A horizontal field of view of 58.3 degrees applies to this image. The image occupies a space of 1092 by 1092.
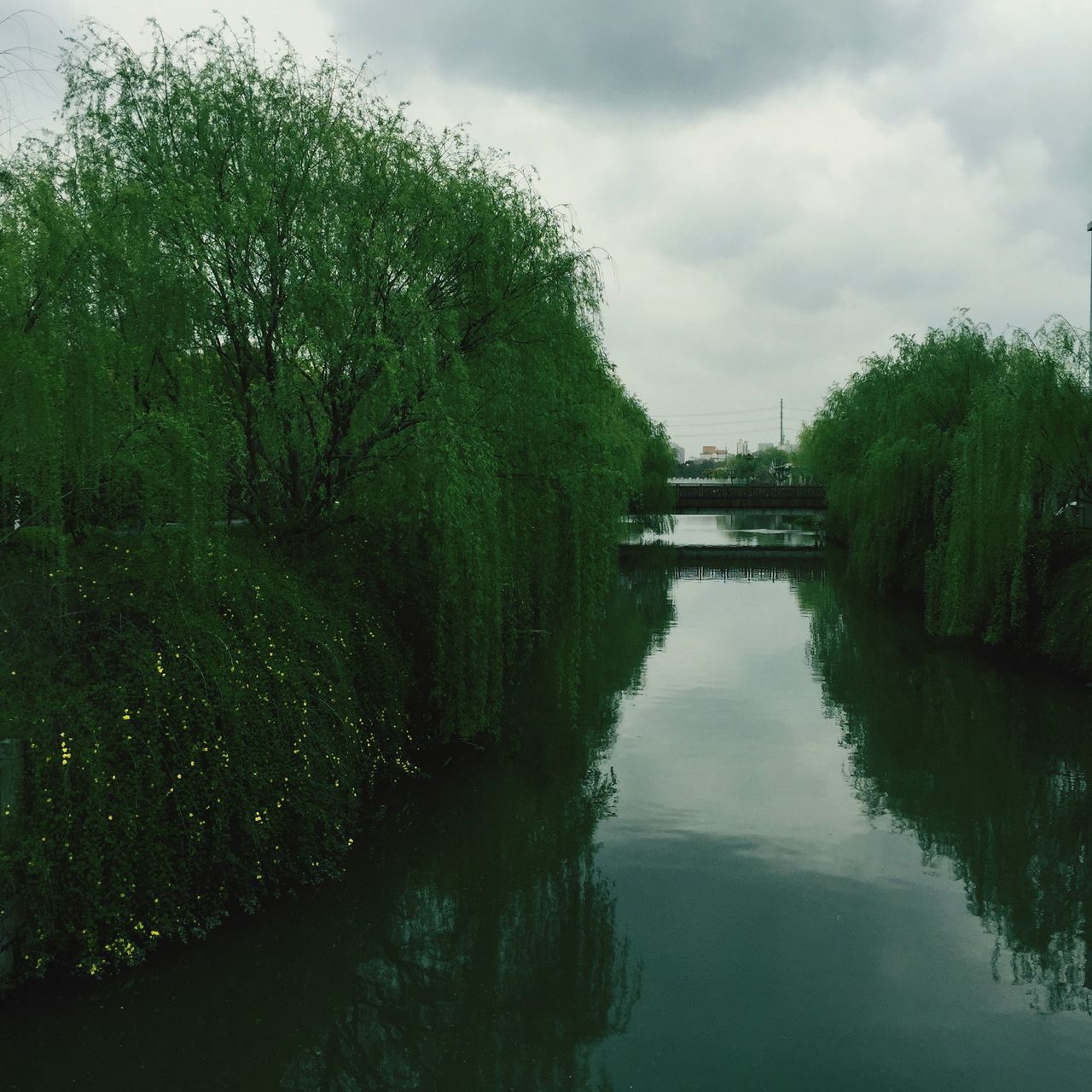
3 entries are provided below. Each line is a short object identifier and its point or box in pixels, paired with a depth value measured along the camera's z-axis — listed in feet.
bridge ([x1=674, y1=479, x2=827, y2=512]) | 140.46
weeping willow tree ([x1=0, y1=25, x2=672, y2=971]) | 18.66
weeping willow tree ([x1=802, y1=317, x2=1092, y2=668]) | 47.75
